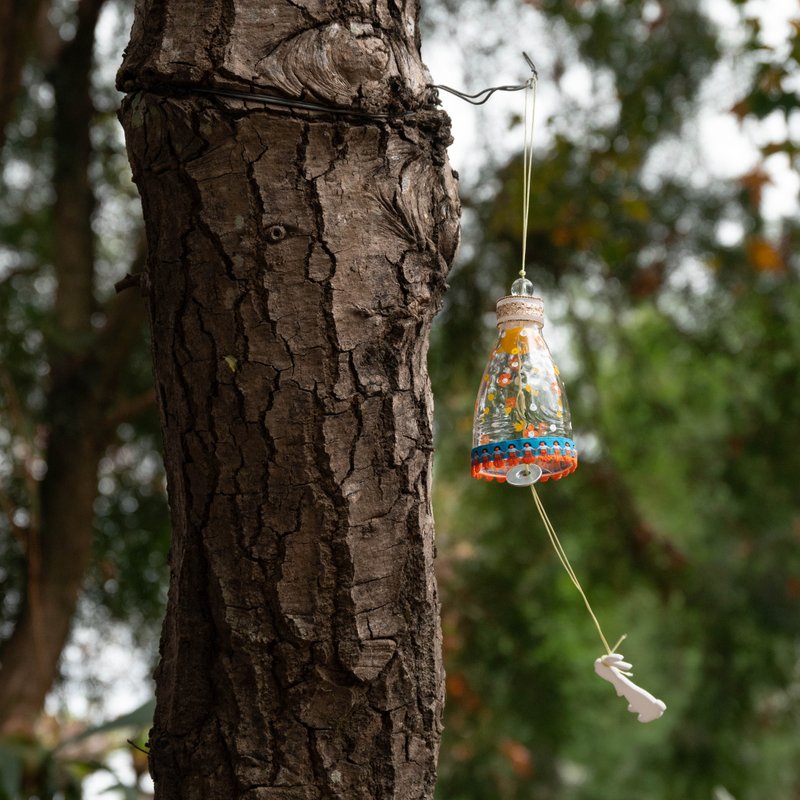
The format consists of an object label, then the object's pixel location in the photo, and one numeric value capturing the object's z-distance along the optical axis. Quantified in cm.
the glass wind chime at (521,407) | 299
